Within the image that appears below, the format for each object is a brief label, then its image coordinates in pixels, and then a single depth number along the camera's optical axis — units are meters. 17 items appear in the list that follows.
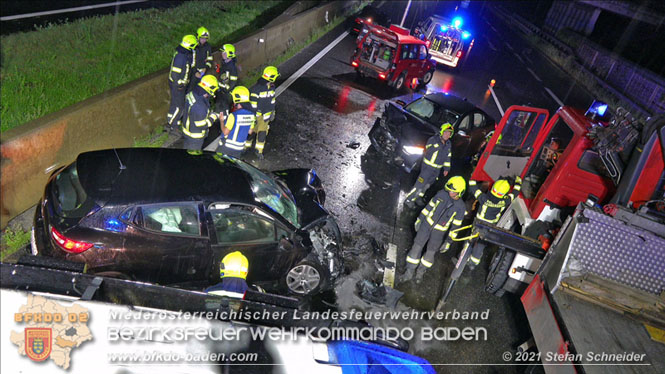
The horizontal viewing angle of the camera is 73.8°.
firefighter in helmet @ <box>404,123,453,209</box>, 8.38
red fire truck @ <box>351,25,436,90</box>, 15.47
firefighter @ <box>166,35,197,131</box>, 8.71
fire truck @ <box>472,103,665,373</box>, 4.64
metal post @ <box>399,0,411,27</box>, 32.08
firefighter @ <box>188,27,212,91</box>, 9.55
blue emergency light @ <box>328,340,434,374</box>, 3.64
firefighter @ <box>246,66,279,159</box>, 8.79
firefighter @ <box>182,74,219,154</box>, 7.20
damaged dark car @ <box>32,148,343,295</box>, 4.70
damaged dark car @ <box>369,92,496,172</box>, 9.69
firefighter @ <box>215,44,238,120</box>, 10.34
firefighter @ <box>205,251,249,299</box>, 4.41
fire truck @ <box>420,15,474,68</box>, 20.78
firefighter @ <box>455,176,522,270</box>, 6.71
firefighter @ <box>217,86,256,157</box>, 7.26
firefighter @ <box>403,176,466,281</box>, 6.59
